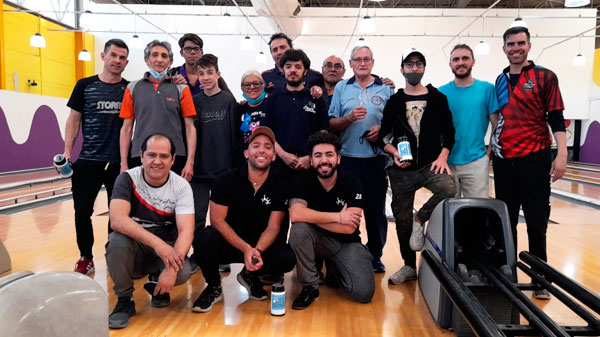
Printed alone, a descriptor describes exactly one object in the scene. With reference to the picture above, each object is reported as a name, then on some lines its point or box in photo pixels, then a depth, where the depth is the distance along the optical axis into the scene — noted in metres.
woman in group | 2.98
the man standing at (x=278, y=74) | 3.46
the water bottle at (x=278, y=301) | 2.38
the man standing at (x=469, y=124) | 2.77
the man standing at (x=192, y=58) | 3.28
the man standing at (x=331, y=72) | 3.47
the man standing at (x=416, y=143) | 2.72
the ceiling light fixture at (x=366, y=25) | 7.98
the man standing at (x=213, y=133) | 3.01
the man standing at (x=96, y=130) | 2.90
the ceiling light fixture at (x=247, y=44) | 9.76
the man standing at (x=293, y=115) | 2.84
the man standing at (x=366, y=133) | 3.00
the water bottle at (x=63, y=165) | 2.86
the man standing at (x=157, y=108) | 2.82
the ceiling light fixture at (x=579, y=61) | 10.66
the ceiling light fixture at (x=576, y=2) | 5.55
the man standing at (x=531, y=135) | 2.62
